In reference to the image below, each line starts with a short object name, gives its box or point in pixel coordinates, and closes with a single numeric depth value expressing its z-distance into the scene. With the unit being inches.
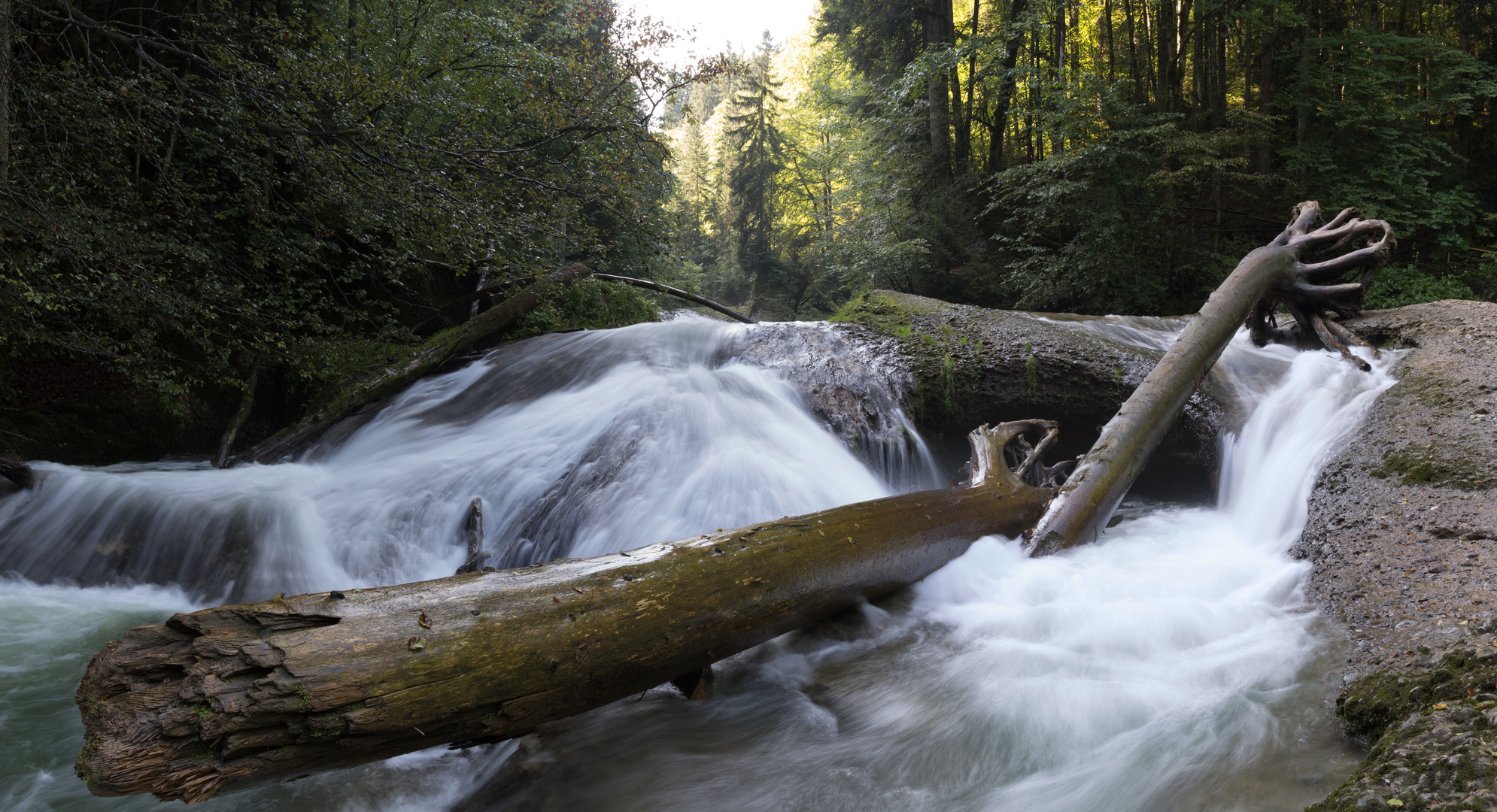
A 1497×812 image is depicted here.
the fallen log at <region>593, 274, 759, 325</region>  392.8
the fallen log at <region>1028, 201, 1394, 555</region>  169.2
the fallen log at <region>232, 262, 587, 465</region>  242.1
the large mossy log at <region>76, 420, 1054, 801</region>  62.5
